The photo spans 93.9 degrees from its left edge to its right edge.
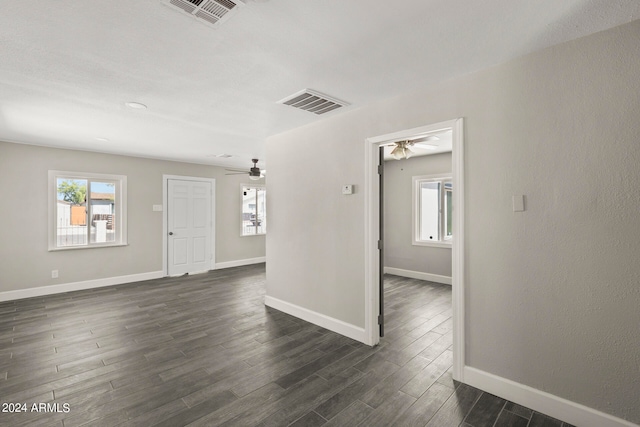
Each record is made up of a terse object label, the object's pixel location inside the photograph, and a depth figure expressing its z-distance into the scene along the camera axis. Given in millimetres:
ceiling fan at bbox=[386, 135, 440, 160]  4559
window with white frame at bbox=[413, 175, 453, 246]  6211
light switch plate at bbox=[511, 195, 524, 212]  2188
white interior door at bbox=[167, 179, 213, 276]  6699
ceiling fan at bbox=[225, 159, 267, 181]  6262
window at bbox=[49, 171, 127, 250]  5273
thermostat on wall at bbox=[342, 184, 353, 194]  3334
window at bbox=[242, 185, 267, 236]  8062
